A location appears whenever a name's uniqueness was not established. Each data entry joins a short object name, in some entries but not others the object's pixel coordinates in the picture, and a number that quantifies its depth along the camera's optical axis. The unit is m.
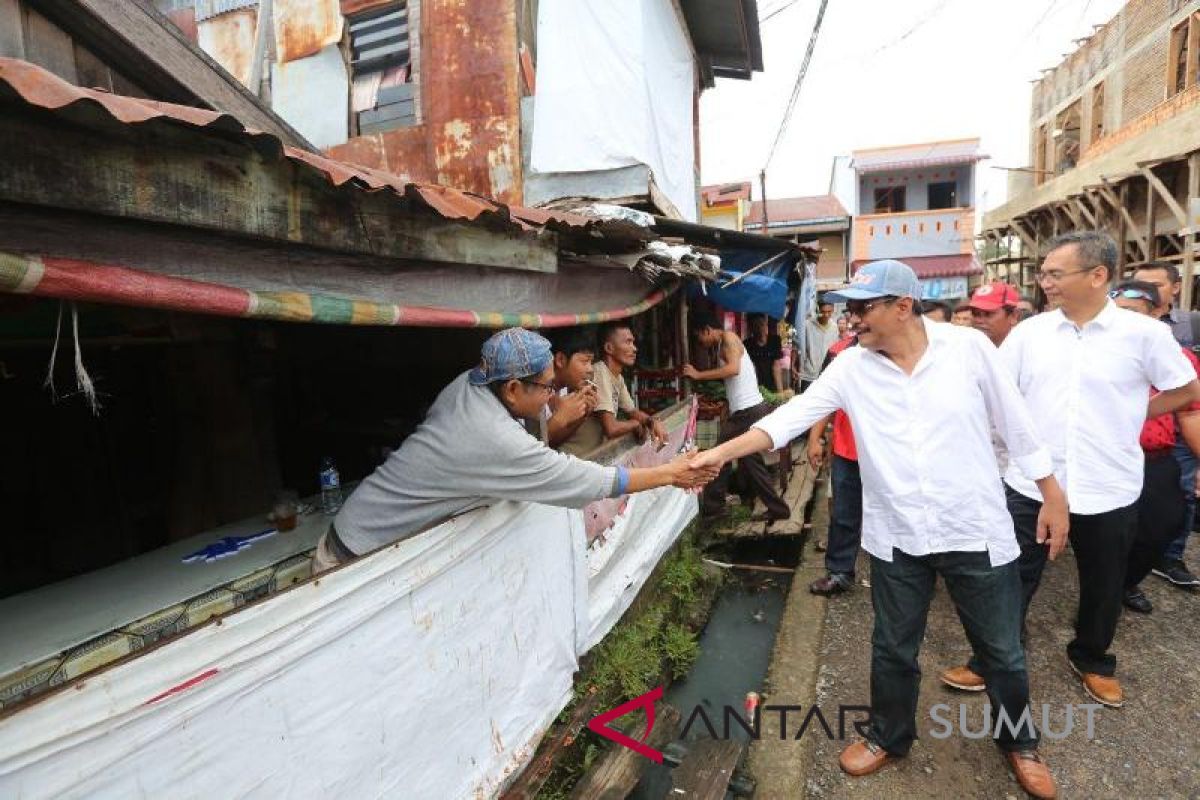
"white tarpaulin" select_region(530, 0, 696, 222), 7.74
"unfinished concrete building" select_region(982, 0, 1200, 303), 12.64
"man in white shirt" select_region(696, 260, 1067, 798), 2.55
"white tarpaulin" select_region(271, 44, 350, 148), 8.68
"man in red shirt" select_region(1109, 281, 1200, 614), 3.87
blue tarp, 7.50
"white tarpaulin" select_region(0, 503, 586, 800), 1.48
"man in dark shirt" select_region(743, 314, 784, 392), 10.04
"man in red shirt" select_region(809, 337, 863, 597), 4.77
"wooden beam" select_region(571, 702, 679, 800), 2.90
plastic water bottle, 3.95
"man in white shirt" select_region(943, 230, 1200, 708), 3.06
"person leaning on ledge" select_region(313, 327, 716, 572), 2.54
